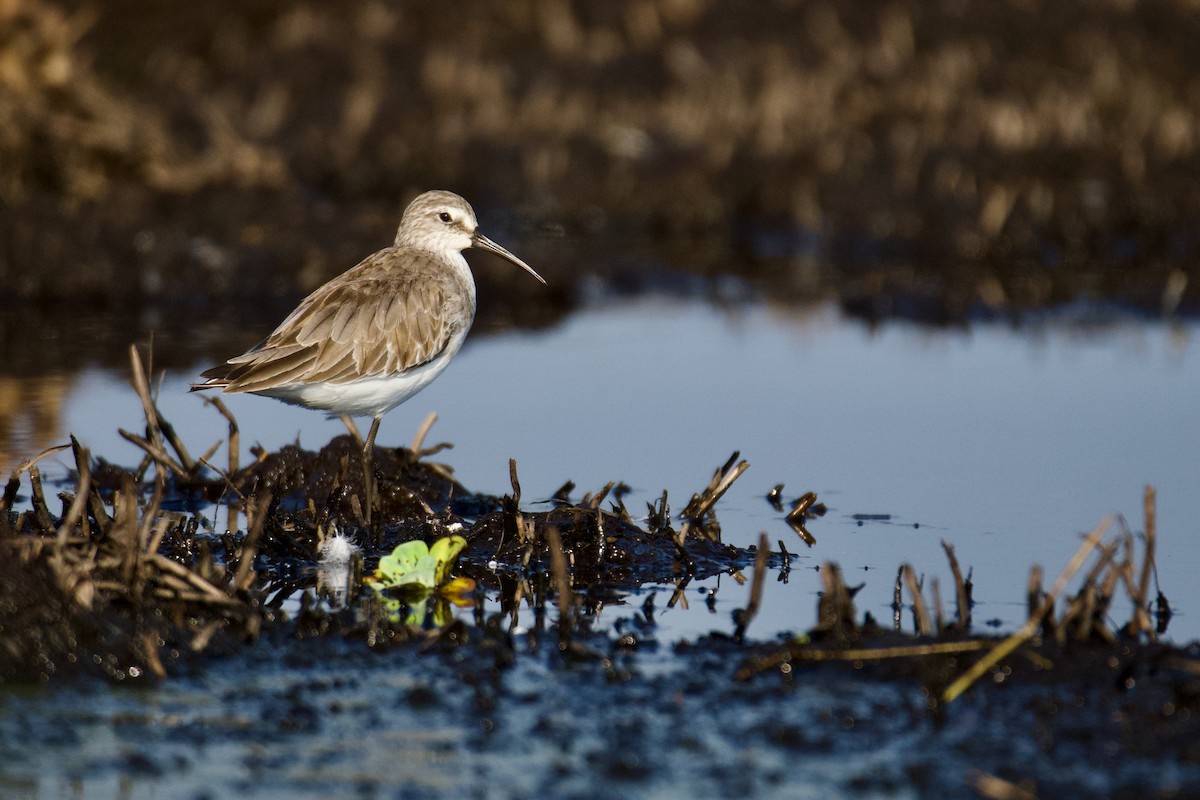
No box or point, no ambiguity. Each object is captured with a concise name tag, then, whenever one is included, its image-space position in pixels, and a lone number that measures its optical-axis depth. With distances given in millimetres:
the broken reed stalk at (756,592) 11117
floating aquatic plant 12742
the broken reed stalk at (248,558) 11516
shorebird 14544
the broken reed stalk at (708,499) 13945
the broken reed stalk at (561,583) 11562
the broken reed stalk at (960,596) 11086
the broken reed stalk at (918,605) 10867
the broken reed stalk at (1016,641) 10234
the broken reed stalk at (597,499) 13352
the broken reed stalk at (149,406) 14312
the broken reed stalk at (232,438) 14836
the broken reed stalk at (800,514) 14836
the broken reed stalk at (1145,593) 10805
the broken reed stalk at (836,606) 10875
